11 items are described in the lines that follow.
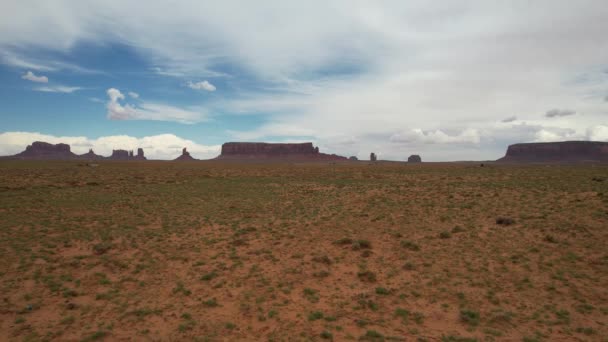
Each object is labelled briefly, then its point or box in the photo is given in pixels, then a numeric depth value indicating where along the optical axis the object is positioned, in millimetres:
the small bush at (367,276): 15005
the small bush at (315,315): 11747
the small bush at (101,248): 18625
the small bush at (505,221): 21609
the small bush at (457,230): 20953
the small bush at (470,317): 11220
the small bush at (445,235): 20047
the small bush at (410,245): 18453
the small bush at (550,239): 18244
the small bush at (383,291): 13630
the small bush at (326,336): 10537
